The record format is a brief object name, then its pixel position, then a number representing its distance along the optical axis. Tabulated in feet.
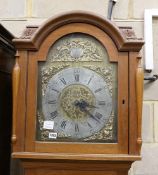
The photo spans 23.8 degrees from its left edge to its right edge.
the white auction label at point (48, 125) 4.48
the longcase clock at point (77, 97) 4.41
